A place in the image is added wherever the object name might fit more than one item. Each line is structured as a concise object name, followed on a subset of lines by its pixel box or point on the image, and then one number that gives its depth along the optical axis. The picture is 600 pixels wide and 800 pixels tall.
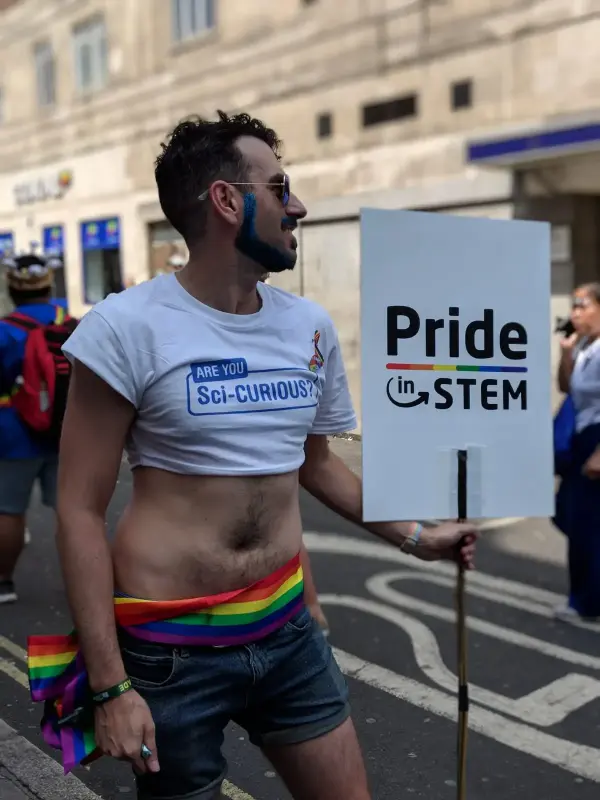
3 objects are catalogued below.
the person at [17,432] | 4.59
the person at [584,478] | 4.56
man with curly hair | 1.69
